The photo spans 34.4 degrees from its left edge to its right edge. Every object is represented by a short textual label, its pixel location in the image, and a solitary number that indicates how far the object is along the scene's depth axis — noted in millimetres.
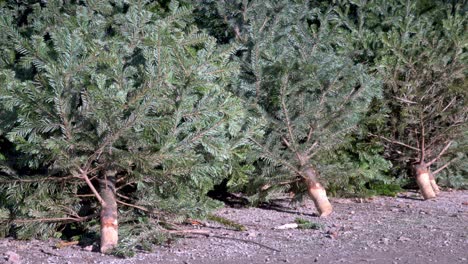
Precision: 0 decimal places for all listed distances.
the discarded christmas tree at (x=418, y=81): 8203
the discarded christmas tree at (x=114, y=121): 5492
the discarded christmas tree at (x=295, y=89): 7145
